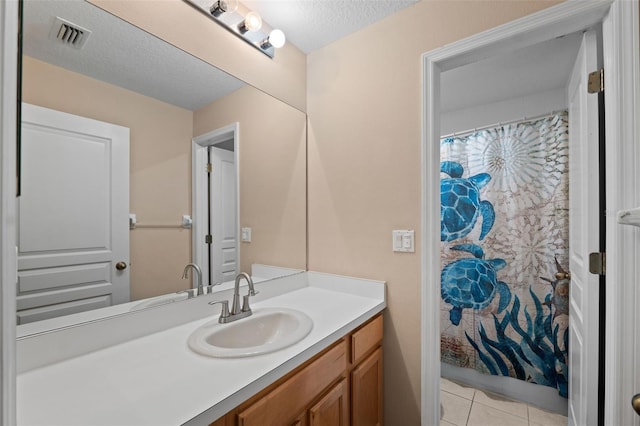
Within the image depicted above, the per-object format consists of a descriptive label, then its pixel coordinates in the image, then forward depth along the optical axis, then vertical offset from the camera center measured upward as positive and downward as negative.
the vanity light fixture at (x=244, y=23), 1.30 +0.93
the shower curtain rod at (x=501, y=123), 2.03 +0.68
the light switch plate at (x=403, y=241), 1.45 -0.14
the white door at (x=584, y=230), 1.18 -0.08
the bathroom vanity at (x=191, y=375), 0.67 -0.45
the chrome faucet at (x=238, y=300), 1.26 -0.38
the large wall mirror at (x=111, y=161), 0.86 +0.19
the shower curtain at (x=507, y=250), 1.96 -0.27
